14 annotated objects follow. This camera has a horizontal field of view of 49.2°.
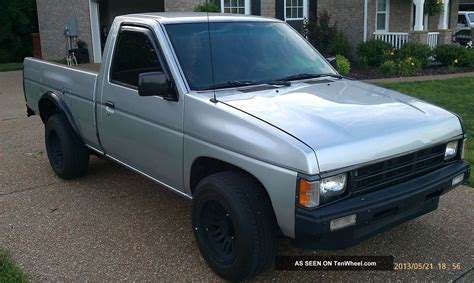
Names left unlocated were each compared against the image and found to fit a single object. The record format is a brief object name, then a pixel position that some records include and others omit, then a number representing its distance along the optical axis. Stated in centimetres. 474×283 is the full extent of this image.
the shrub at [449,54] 1642
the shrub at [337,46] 1808
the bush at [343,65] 1416
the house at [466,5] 3322
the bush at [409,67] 1496
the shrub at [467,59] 1631
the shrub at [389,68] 1517
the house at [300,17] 1786
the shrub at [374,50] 1709
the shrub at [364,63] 1709
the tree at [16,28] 2611
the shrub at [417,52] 1636
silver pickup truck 318
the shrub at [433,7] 1899
